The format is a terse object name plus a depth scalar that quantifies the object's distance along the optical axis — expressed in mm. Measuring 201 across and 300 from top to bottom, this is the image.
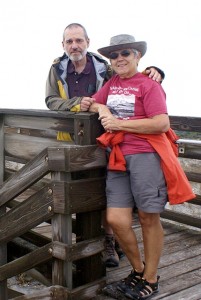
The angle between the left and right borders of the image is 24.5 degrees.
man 4227
